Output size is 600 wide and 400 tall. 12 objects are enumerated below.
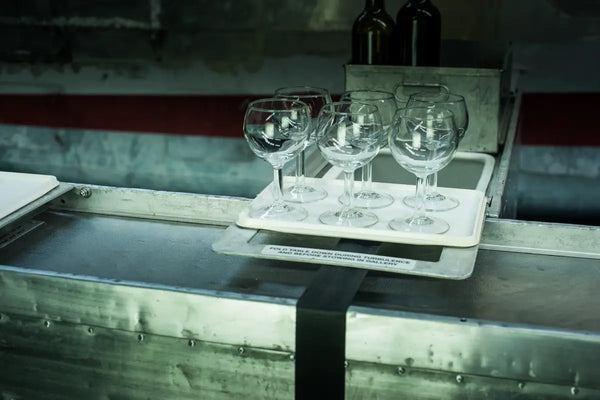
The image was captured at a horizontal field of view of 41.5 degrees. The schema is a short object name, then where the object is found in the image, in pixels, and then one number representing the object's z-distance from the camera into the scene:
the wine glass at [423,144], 1.18
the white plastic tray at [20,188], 1.39
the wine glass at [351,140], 1.20
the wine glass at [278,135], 1.23
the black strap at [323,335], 1.04
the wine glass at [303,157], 1.34
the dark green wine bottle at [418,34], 2.05
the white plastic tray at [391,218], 1.15
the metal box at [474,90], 1.92
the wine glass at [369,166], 1.30
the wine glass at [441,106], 1.30
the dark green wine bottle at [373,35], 2.11
